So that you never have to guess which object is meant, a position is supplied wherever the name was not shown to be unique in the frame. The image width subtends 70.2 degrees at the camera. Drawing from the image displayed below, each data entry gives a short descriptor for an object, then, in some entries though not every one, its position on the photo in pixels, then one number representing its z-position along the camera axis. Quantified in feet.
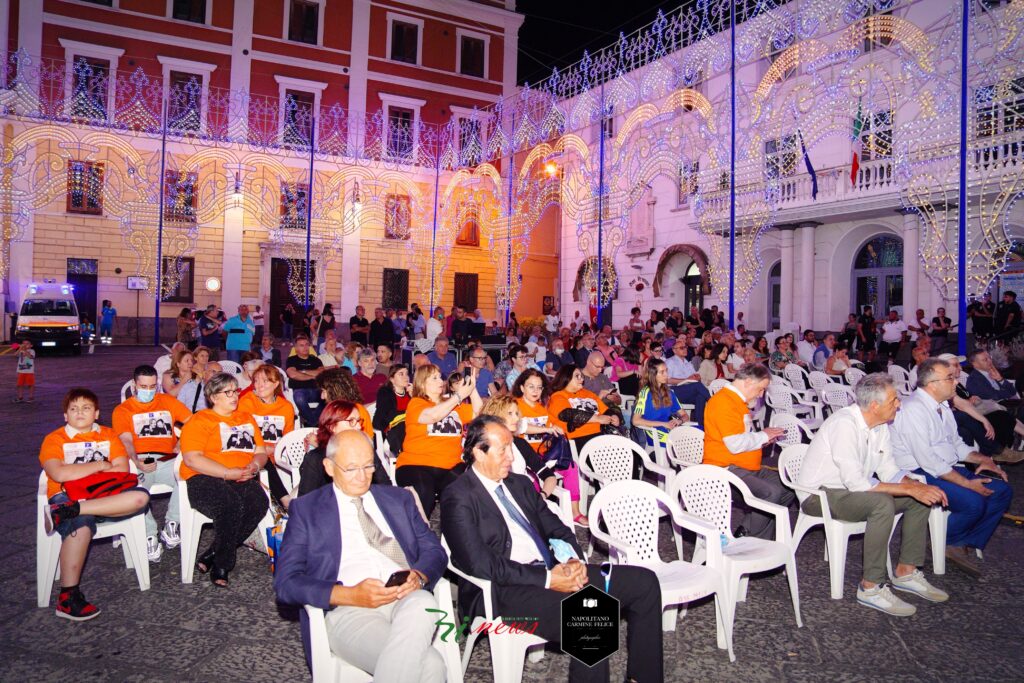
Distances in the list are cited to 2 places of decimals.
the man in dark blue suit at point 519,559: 9.80
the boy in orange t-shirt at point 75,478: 12.42
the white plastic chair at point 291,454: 16.46
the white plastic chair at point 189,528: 14.32
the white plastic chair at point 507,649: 9.69
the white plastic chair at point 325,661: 9.10
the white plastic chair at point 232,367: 30.66
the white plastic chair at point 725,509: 12.67
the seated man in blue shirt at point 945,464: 15.53
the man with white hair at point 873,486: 13.66
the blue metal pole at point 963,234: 28.71
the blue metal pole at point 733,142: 39.06
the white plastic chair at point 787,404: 28.14
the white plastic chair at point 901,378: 32.80
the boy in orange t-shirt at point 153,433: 16.10
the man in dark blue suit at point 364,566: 8.77
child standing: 36.27
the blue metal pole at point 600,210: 48.85
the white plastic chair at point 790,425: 19.61
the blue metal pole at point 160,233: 62.49
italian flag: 53.72
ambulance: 60.80
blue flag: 54.15
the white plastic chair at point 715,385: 26.25
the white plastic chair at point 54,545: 12.94
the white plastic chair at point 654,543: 11.16
